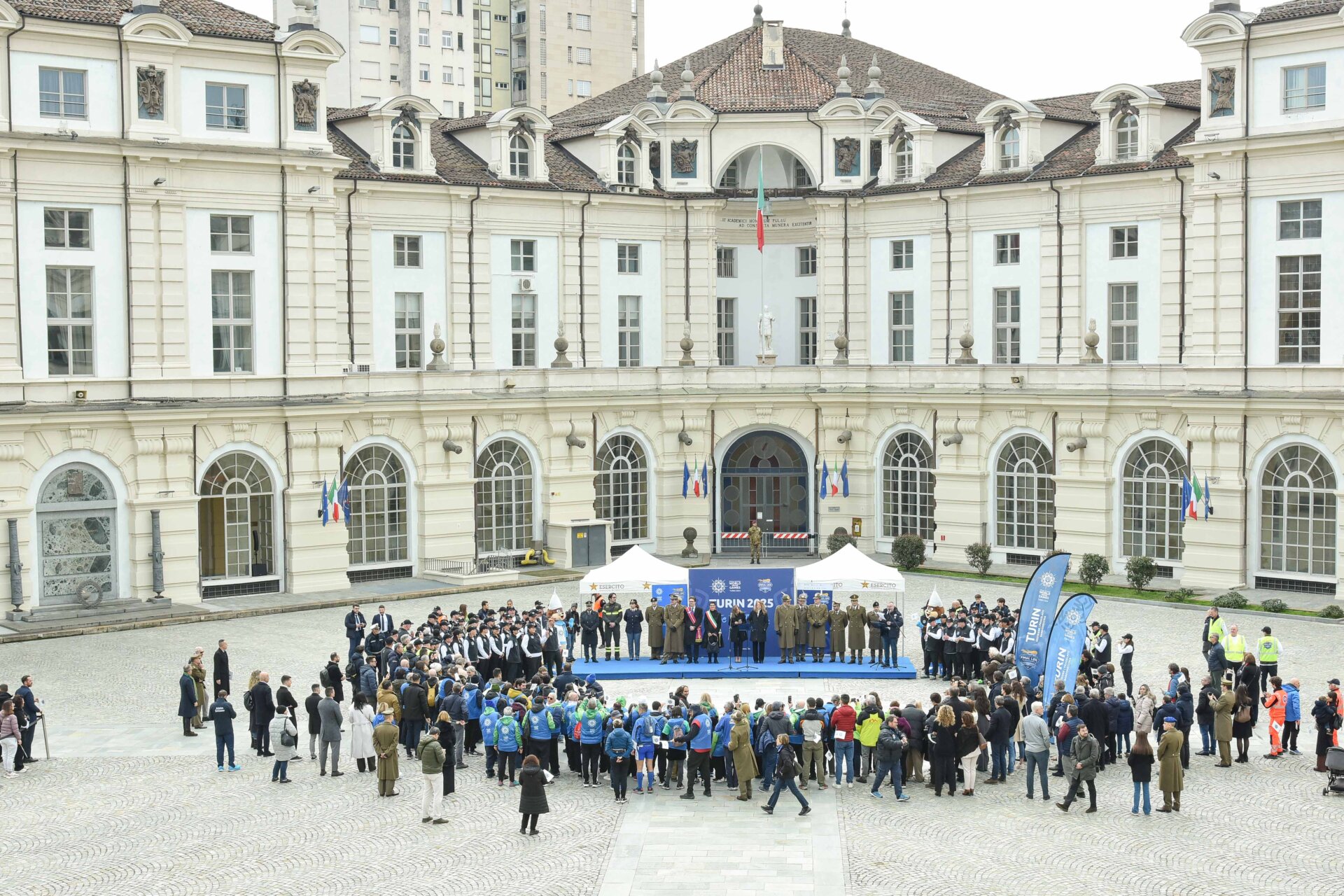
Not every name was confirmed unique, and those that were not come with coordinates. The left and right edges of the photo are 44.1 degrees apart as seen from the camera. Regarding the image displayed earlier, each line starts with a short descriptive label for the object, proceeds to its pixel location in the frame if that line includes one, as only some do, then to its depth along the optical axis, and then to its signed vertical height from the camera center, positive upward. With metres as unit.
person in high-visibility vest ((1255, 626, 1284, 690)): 35.03 -5.23
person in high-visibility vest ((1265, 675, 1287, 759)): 30.73 -5.73
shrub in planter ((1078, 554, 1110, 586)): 50.00 -4.91
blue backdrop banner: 40.38 -4.41
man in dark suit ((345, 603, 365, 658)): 38.88 -5.06
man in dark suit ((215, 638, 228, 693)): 33.09 -5.13
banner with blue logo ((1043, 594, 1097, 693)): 32.38 -4.56
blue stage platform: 38.69 -6.16
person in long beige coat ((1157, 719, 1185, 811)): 27.14 -5.88
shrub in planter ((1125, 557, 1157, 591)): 49.25 -4.93
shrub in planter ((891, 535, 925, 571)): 54.22 -4.75
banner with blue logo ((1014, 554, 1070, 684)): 34.47 -4.38
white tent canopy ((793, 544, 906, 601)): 40.62 -4.16
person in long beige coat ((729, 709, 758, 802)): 28.28 -5.92
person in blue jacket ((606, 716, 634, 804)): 28.44 -5.89
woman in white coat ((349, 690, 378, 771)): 30.19 -5.93
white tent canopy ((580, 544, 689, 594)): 40.84 -4.14
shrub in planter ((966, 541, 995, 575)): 53.19 -4.86
